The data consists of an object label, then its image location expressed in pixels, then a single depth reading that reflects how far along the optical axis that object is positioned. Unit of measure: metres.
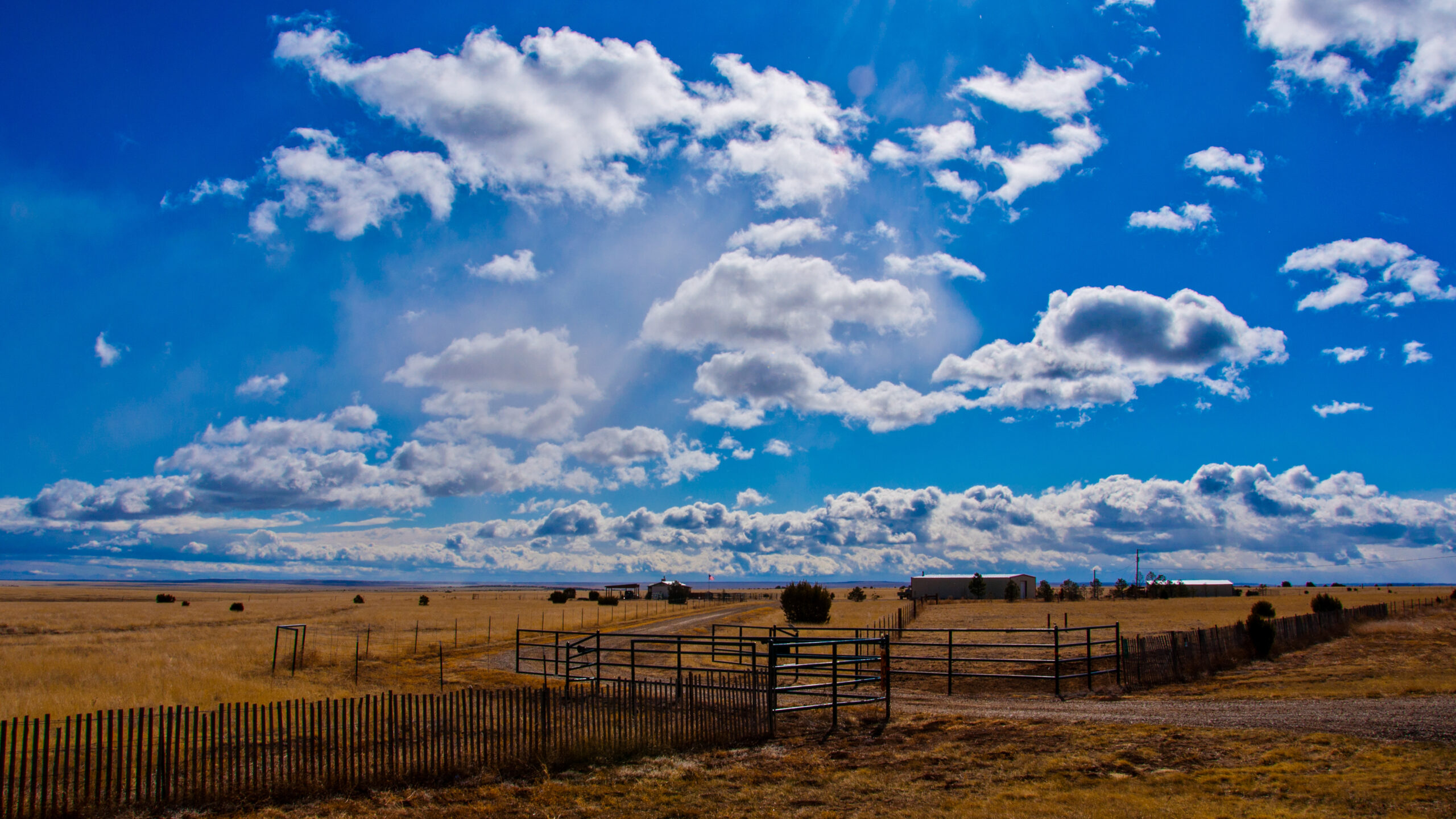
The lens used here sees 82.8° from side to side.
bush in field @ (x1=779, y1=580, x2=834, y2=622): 53.47
